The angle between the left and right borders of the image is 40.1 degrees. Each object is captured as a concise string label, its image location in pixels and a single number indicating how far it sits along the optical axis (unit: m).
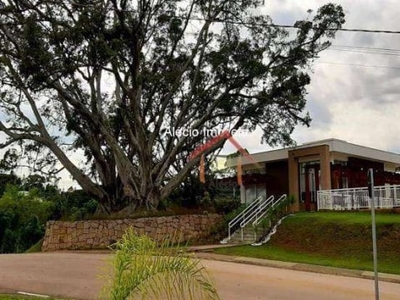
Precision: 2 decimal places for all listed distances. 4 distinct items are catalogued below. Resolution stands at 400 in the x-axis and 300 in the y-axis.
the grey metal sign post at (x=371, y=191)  8.64
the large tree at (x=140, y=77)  21.38
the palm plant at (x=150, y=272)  4.68
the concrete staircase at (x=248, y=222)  23.67
